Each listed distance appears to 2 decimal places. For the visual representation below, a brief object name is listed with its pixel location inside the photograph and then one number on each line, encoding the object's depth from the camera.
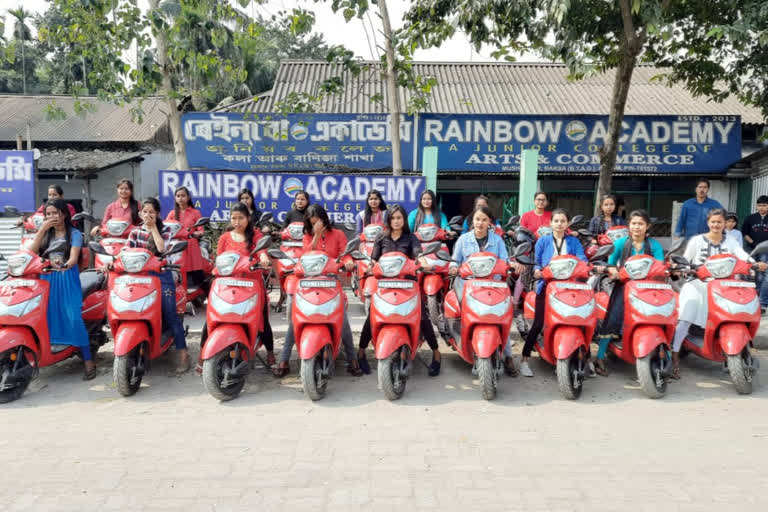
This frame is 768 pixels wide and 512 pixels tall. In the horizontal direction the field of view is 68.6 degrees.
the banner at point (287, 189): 8.70
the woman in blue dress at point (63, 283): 4.80
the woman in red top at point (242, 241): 5.09
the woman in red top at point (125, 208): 6.51
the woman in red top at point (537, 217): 6.83
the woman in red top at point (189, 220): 7.22
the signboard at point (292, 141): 10.80
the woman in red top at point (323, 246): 4.95
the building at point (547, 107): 11.99
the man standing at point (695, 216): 7.46
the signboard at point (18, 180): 8.88
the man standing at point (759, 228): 7.70
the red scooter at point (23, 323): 4.37
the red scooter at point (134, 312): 4.44
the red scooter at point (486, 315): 4.35
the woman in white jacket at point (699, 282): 5.04
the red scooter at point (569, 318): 4.43
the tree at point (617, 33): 6.88
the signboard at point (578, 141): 11.33
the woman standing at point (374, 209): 7.04
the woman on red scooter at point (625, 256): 5.06
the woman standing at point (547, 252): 4.99
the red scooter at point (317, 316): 4.33
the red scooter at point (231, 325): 4.31
